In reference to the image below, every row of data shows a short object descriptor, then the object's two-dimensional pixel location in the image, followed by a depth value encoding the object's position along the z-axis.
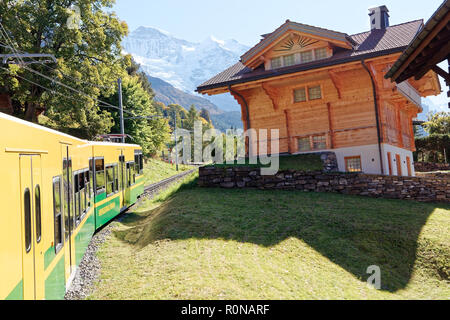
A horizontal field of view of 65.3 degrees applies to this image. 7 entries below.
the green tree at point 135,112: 39.69
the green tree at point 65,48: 21.91
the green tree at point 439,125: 45.25
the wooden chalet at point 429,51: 8.10
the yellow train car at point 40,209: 3.59
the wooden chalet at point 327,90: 18.64
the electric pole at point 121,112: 28.06
